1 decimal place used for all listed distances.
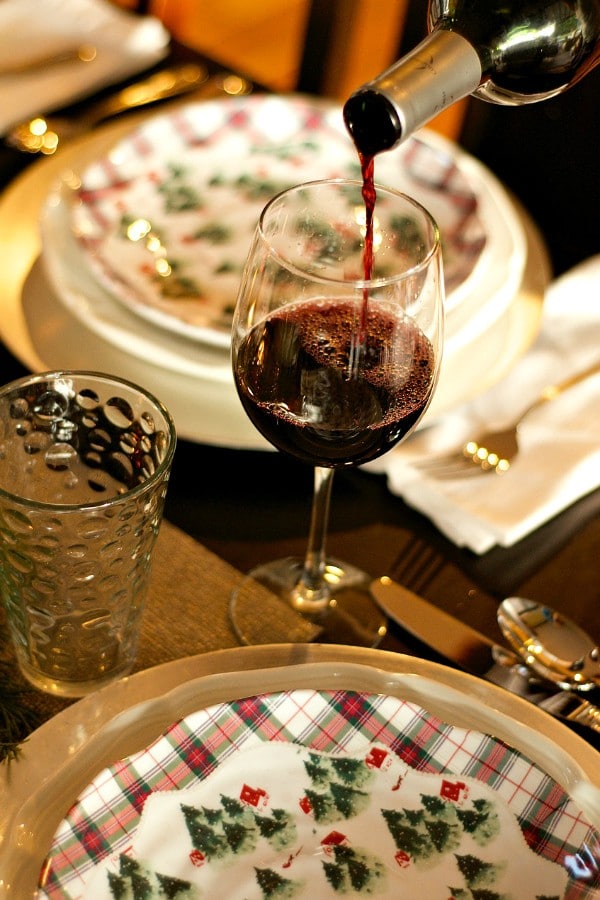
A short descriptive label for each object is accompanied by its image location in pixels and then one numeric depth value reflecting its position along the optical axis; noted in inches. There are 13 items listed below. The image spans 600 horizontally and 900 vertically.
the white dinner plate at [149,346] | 39.2
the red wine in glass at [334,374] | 33.6
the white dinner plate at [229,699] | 30.9
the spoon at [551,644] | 35.2
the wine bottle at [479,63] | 30.4
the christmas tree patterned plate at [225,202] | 41.4
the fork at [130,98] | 46.8
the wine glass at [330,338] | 33.3
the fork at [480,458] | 38.7
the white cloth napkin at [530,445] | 37.8
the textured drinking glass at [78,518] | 32.5
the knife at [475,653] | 34.7
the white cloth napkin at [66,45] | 47.6
